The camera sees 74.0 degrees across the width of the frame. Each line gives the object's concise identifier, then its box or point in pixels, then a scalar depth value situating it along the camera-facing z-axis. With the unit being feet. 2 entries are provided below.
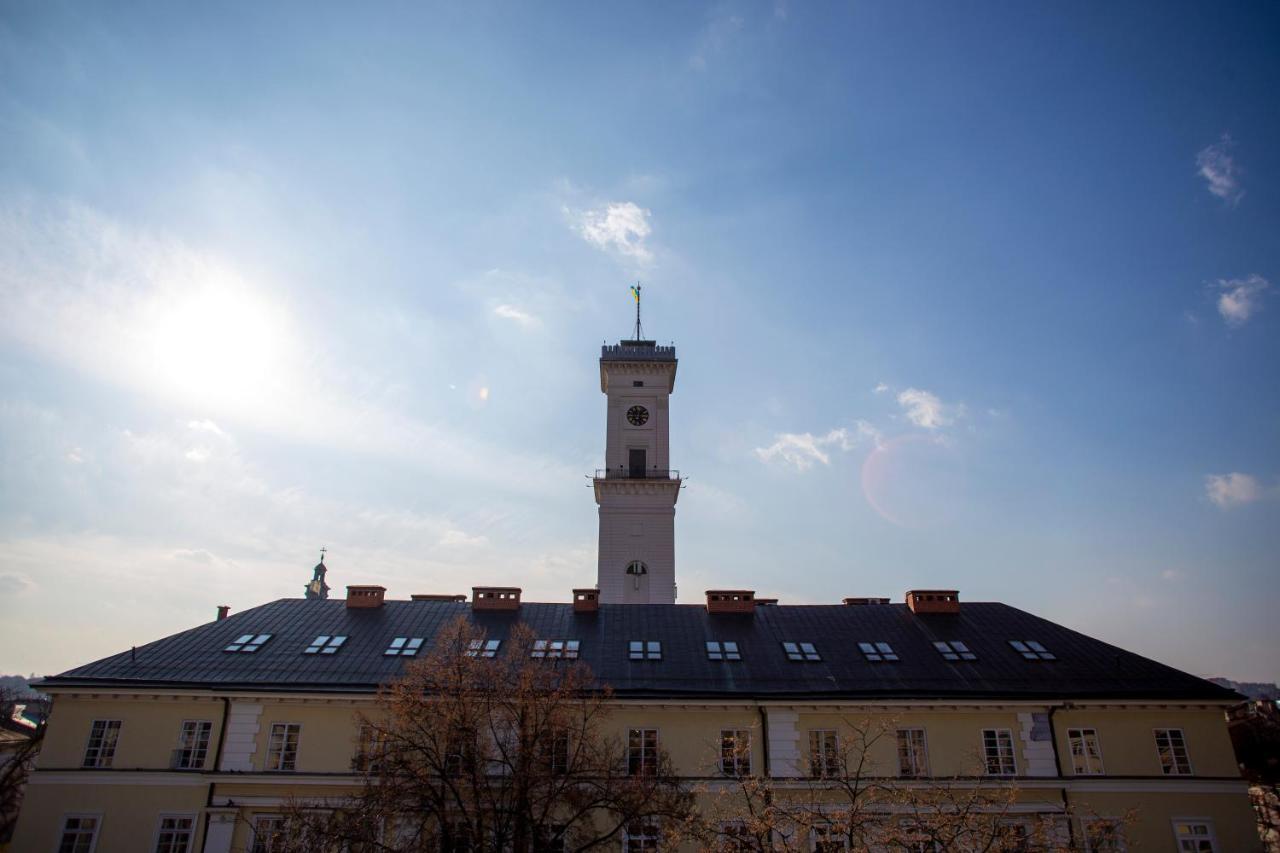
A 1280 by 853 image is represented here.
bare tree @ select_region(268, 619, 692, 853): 71.51
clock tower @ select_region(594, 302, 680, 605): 174.29
